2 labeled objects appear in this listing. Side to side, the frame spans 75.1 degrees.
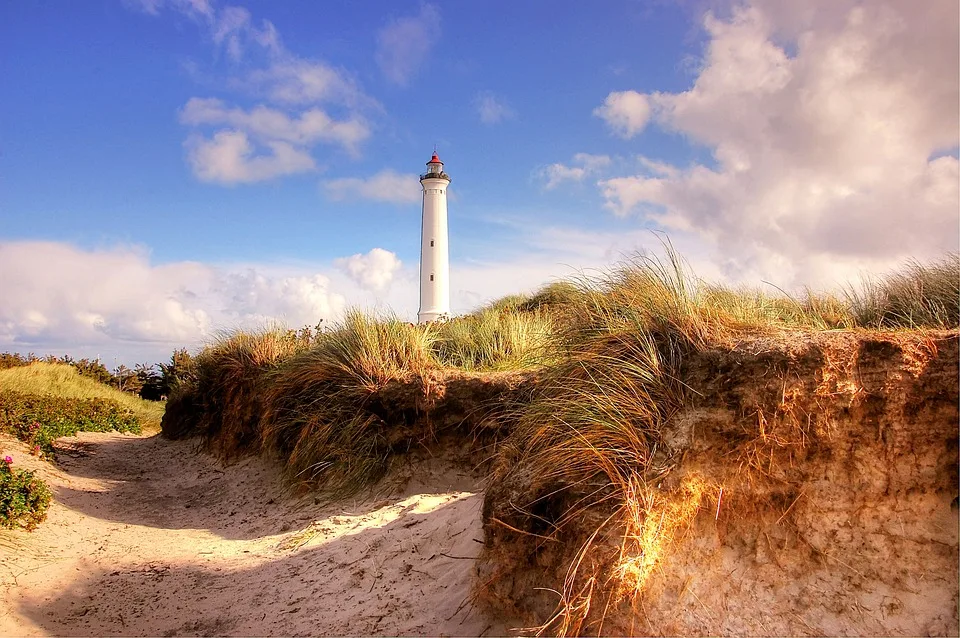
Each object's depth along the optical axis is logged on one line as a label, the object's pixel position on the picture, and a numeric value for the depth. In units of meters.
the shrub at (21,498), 7.73
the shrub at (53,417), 11.37
